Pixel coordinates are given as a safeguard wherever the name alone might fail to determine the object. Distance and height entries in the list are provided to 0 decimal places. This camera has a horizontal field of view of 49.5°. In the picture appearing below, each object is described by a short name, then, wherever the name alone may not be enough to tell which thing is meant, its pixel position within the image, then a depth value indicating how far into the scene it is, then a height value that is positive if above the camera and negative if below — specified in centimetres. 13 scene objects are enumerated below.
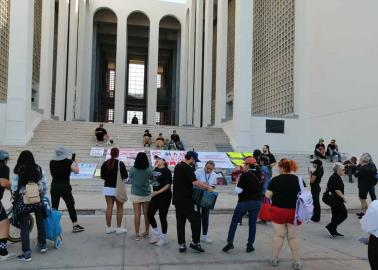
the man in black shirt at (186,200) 602 -90
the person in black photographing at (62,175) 696 -66
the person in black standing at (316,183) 912 -92
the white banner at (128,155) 1565 -70
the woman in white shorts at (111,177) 720 -70
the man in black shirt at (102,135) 1869 +10
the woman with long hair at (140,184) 683 -77
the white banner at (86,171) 1384 -119
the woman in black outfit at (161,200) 642 -97
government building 1838 +423
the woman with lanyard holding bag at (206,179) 684 -66
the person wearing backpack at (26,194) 547 -80
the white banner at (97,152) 1654 -60
